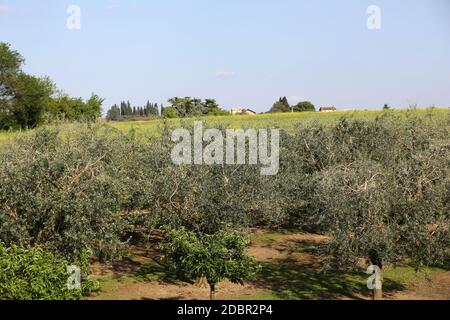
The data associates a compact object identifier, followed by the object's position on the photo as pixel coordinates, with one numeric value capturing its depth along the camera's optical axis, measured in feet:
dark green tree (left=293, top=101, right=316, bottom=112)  468.75
